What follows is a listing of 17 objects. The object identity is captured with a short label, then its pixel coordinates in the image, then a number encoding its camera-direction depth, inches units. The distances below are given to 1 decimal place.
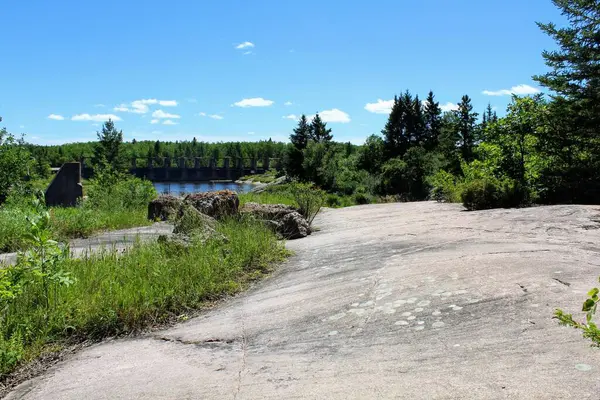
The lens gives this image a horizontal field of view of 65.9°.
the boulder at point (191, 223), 314.7
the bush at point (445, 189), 598.2
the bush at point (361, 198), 1750.7
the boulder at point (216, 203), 429.2
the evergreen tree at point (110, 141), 2662.4
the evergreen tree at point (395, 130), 2598.4
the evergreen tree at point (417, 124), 2650.1
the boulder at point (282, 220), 385.7
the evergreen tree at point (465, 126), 1729.8
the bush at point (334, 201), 1460.9
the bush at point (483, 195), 460.4
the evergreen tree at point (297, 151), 2396.3
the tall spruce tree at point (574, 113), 483.8
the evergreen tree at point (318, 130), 3019.2
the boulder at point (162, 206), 520.7
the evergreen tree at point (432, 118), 2701.8
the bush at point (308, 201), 509.4
